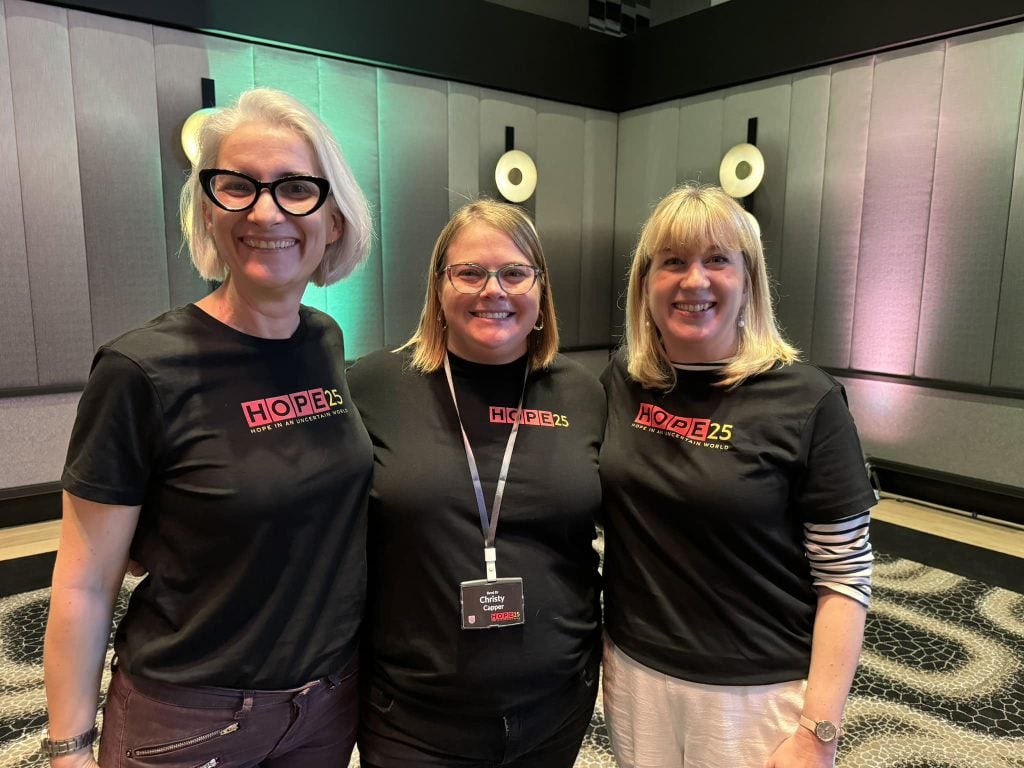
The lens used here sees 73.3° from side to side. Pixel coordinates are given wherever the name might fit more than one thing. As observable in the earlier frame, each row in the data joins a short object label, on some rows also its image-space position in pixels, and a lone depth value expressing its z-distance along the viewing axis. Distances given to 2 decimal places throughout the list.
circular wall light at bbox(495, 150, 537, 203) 5.48
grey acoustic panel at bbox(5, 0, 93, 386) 3.63
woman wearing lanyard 1.24
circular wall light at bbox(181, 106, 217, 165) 4.04
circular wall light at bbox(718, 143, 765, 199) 5.07
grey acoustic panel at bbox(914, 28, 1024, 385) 3.92
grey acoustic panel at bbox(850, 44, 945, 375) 4.24
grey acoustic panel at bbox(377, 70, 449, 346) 4.96
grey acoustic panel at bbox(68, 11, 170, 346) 3.82
